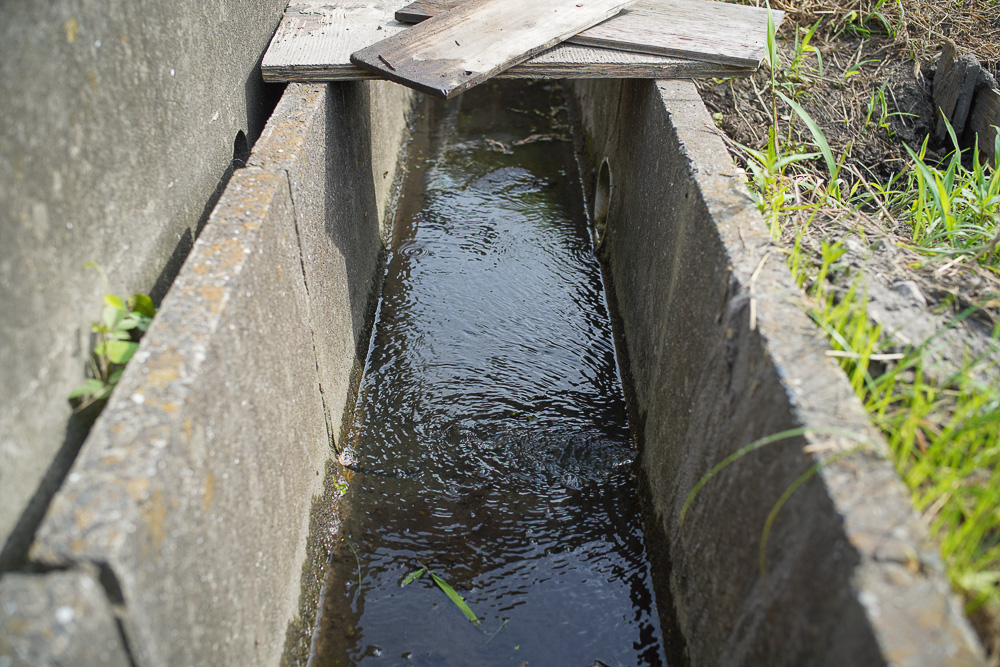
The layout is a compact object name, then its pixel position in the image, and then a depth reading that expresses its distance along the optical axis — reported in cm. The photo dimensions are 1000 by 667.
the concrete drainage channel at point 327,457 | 66
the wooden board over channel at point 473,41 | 128
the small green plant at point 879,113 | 157
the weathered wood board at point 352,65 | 133
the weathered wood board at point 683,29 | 140
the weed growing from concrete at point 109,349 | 86
